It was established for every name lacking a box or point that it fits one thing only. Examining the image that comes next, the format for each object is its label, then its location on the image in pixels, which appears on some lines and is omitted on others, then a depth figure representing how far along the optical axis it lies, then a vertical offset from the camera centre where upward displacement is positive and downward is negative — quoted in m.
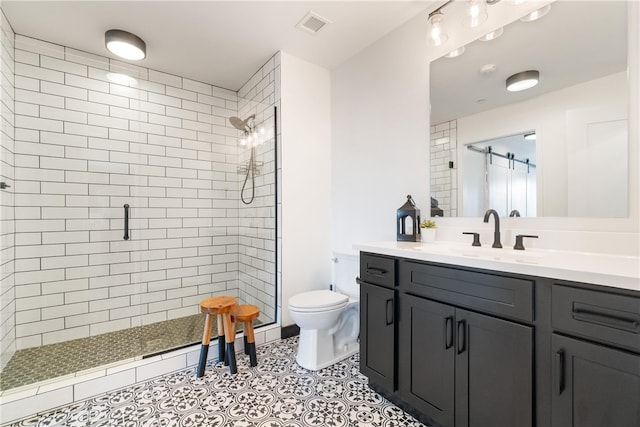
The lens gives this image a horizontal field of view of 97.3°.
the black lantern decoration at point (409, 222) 1.89 -0.07
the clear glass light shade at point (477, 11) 1.57 +1.12
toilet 1.90 -0.76
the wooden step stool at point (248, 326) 1.96 -0.81
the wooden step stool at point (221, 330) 1.86 -0.80
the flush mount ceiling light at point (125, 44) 2.09 +1.28
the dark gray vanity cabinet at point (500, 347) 0.83 -0.51
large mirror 1.26 +0.48
